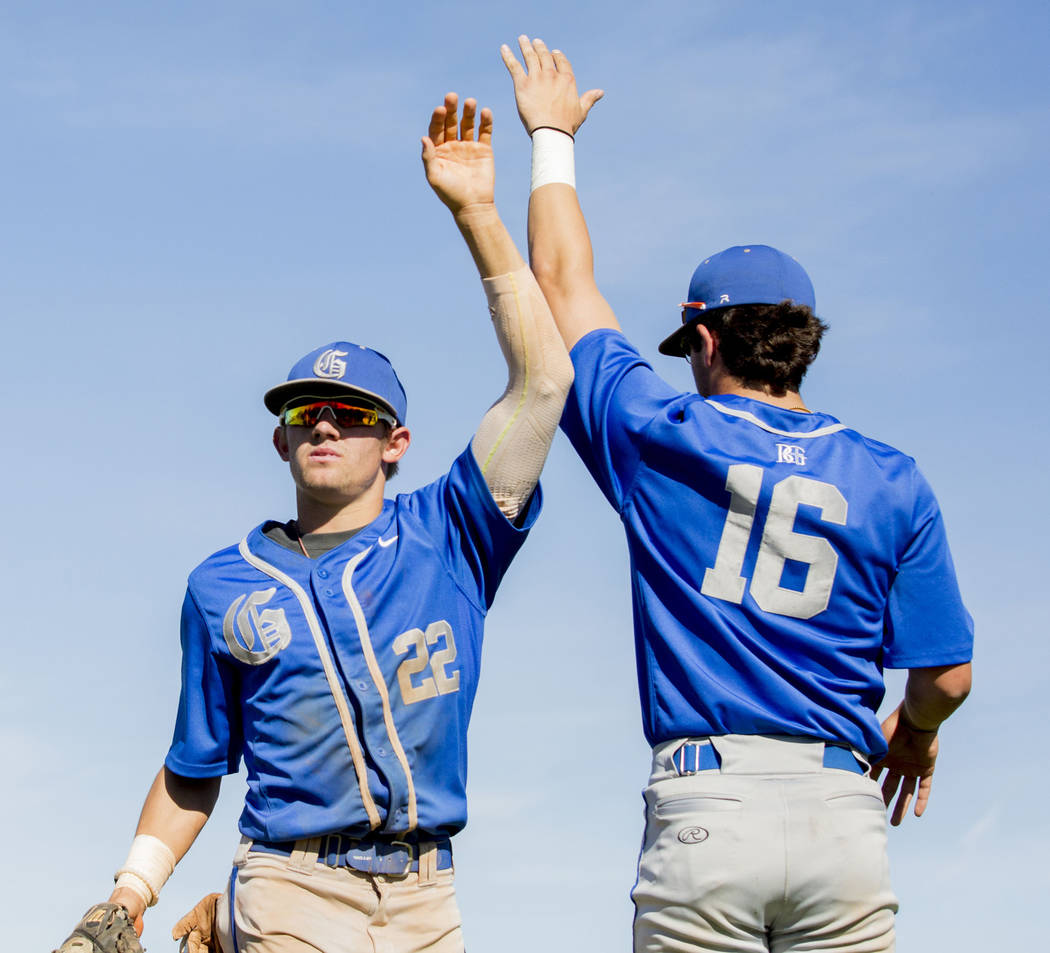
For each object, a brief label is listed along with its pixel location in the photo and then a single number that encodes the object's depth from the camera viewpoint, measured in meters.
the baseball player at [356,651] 10.25
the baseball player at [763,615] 8.83
